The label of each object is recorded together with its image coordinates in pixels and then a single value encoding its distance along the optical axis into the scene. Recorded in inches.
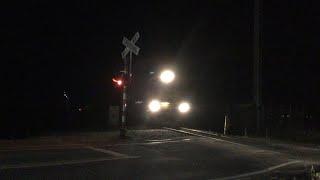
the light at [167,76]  1152.8
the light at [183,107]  1234.0
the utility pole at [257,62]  1149.7
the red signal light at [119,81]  957.4
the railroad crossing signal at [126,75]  949.8
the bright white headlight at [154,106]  1192.2
